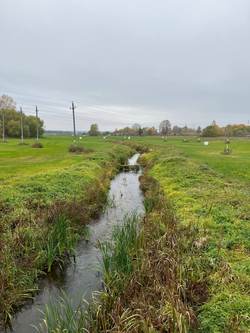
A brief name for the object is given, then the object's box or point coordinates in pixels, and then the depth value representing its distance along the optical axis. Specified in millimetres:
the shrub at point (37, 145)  41344
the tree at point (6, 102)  93000
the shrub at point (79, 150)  34316
